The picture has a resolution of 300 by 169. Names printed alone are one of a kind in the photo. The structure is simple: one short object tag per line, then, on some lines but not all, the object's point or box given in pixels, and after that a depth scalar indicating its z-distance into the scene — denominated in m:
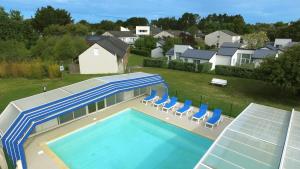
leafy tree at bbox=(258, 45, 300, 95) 16.33
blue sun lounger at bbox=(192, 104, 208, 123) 13.81
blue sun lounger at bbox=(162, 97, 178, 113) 15.42
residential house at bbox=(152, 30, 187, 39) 71.53
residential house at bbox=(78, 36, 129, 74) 28.88
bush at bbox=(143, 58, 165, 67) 35.02
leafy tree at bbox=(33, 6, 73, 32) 62.09
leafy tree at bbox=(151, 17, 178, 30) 121.50
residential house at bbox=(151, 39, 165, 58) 47.88
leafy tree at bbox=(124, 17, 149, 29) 126.31
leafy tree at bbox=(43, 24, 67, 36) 53.56
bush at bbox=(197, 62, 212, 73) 30.62
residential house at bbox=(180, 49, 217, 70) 32.78
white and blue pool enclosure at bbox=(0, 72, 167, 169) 9.30
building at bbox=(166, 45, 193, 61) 36.70
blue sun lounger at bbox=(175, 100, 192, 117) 14.72
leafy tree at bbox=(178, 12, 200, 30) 121.12
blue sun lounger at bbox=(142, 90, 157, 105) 16.93
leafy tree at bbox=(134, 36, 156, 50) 49.31
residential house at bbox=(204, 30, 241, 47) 60.38
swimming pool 9.99
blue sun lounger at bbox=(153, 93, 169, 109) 16.16
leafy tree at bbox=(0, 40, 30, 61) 28.54
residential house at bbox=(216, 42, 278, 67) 32.06
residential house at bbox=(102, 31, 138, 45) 69.32
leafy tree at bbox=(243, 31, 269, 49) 49.06
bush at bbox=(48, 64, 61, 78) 25.12
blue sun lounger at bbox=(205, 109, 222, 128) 12.99
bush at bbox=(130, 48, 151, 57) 49.06
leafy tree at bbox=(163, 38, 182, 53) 44.03
